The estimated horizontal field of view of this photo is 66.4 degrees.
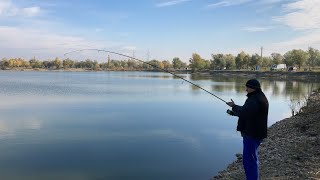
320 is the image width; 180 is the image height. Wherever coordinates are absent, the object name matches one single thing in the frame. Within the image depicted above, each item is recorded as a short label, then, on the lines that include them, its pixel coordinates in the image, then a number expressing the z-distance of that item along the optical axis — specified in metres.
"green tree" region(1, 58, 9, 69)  119.28
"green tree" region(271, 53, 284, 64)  72.84
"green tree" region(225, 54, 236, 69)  82.38
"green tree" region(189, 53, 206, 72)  88.65
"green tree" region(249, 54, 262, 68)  70.79
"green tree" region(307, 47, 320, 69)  65.66
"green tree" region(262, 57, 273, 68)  76.86
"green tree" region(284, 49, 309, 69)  60.93
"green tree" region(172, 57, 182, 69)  109.57
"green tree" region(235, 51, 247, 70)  76.57
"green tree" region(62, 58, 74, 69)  121.39
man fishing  4.14
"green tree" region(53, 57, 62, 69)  118.36
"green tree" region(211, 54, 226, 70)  83.45
